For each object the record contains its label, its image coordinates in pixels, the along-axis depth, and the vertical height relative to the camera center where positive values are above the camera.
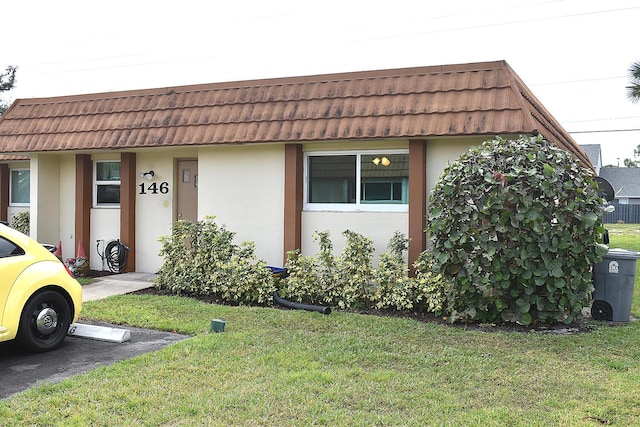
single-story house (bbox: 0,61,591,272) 8.64 +1.06
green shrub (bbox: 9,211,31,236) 13.30 -0.25
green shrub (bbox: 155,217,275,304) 8.44 -0.87
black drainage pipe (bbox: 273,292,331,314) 7.59 -1.30
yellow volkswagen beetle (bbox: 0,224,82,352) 5.35 -0.82
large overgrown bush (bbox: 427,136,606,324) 6.66 -0.26
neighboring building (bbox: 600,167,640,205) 52.81 +2.59
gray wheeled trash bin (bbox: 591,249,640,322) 7.36 -0.97
